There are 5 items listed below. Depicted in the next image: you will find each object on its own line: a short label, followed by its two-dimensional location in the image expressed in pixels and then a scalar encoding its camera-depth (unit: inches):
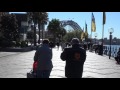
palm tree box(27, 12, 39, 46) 1090.3
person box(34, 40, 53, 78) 139.1
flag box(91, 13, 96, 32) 682.4
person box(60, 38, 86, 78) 125.8
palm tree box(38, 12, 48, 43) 1116.1
